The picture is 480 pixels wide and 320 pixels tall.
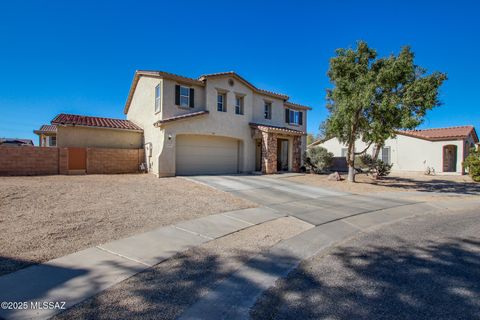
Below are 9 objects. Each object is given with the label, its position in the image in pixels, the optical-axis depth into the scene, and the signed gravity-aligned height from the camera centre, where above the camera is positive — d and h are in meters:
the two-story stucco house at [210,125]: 15.78 +2.10
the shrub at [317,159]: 20.73 -0.15
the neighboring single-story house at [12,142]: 27.31 +1.39
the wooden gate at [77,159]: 15.65 -0.23
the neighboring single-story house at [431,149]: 24.79 +0.93
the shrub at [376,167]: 19.08 -0.70
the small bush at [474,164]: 16.47 -0.36
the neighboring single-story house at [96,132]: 16.55 +1.62
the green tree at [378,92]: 12.93 +3.47
